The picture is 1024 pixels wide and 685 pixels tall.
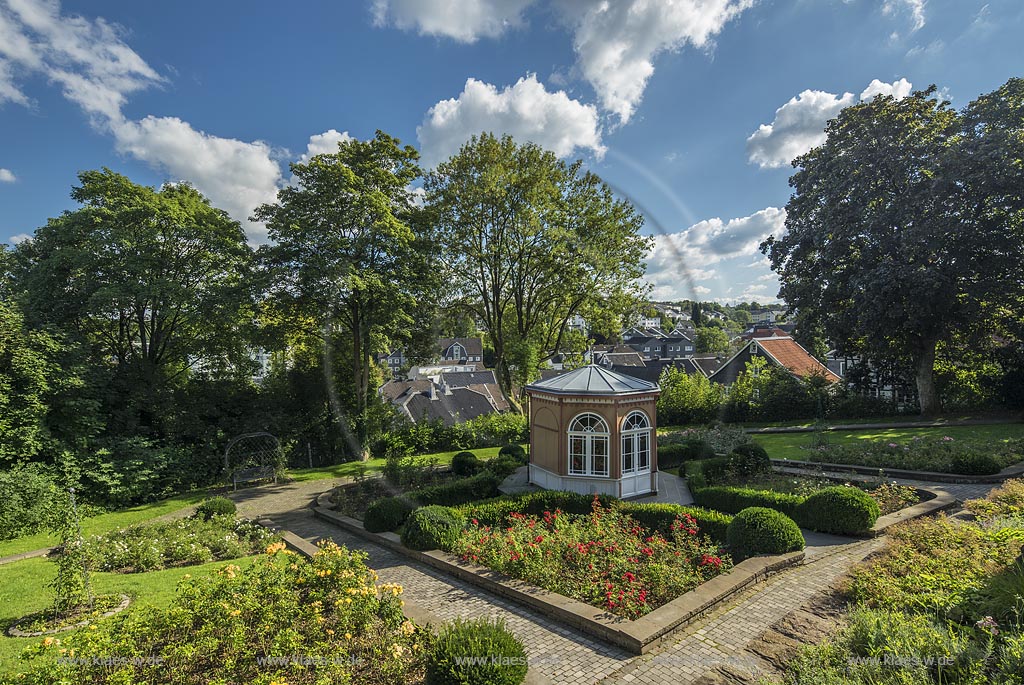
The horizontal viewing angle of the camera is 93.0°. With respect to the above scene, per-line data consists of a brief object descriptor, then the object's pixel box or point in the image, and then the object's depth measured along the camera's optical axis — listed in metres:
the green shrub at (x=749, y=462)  15.02
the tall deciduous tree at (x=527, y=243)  22.70
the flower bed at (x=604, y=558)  7.29
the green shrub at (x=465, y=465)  16.67
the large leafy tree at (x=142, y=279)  15.82
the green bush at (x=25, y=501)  12.34
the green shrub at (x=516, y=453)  17.94
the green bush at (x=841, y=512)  9.55
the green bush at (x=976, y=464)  13.04
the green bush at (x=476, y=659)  4.83
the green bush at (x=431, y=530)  9.67
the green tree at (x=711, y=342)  77.62
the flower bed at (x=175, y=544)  9.27
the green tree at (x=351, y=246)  18.42
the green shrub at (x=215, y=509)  12.27
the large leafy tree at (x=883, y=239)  19.95
